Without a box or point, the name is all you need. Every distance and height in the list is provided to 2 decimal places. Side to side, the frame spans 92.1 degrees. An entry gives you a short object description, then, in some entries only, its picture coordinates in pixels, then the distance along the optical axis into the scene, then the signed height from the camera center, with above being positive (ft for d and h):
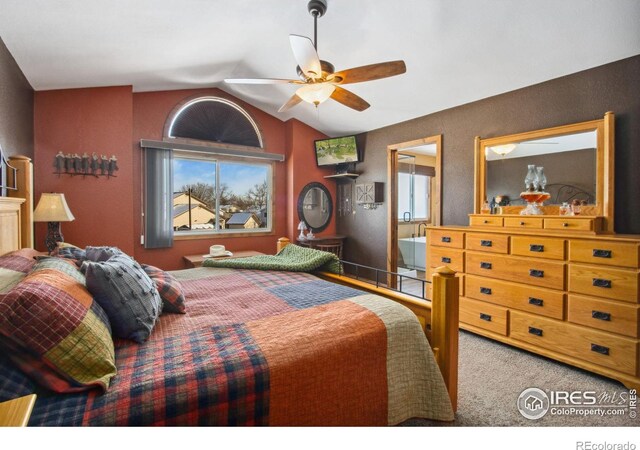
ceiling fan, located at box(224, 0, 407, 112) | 6.23 +3.25
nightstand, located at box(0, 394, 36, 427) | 2.21 -1.44
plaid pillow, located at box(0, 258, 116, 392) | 2.97 -1.22
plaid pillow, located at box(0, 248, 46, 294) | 4.10 -0.74
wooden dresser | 6.70 -1.71
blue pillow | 4.09 -1.10
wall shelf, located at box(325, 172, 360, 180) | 15.65 +2.26
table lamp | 8.68 +0.15
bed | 2.96 -1.69
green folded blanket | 7.84 -1.13
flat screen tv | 15.52 +3.51
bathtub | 17.31 -1.84
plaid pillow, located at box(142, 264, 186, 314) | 5.16 -1.30
